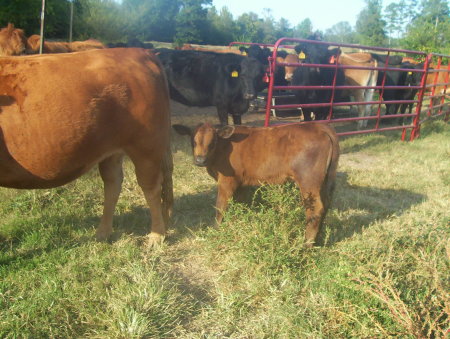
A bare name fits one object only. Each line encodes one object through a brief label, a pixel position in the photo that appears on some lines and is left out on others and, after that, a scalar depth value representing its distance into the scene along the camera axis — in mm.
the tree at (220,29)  40656
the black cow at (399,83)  10898
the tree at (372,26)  59500
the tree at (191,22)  35969
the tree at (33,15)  17062
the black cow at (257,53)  9641
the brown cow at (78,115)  2602
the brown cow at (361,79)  10164
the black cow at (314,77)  8320
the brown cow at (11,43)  7645
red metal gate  5501
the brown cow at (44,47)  8141
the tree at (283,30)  68462
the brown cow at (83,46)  9203
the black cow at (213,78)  7801
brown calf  3312
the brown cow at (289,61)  10582
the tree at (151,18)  29722
